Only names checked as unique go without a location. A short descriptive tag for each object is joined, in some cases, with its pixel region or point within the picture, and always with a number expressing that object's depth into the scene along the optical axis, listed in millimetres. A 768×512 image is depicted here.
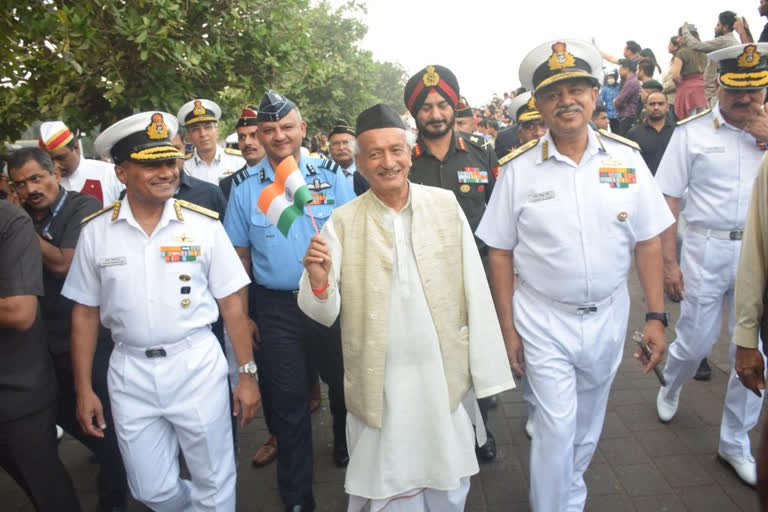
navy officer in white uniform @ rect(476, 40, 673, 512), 2939
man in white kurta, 2676
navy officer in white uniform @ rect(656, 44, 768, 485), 3598
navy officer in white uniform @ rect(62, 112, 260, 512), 2799
